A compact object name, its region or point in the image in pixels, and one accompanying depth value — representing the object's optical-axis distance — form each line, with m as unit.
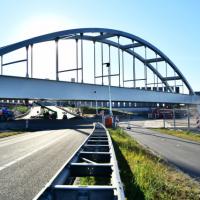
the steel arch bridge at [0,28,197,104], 26.95
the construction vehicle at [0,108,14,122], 31.52
